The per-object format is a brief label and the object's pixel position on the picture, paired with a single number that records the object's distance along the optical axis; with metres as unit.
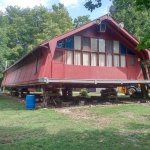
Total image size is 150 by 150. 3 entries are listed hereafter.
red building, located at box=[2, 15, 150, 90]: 10.11
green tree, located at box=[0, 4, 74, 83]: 32.11
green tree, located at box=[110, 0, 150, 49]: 25.81
